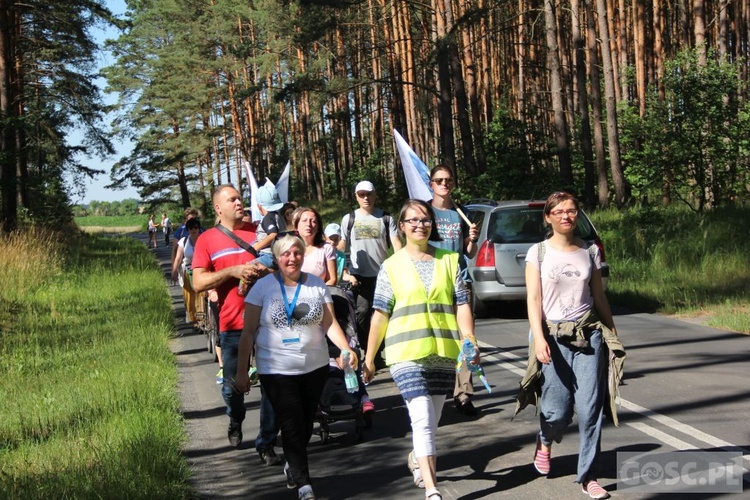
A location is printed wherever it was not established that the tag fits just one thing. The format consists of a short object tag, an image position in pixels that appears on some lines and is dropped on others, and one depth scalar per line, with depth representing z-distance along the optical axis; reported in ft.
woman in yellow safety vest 17.84
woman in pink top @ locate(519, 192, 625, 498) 18.29
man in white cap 29.71
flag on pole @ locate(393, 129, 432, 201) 29.40
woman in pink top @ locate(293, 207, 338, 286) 26.35
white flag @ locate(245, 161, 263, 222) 36.44
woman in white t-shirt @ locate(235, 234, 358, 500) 19.04
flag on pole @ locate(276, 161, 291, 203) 40.17
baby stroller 24.36
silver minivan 45.68
